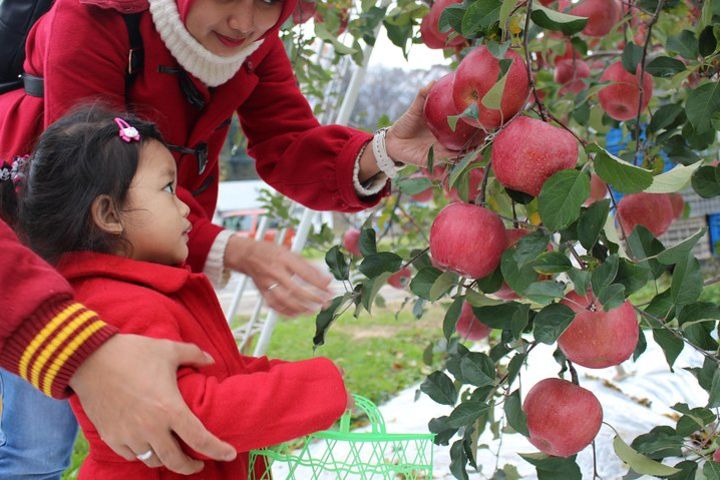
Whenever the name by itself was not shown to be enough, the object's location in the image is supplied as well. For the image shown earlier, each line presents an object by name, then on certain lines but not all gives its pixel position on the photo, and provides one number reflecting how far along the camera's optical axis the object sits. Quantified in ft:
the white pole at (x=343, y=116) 6.83
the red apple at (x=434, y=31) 3.94
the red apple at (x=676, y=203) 4.22
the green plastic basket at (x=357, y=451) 2.63
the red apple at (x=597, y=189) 4.47
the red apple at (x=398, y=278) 4.56
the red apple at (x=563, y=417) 2.87
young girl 2.59
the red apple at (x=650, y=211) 3.61
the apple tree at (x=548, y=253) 2.34
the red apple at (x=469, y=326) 4.10
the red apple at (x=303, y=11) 4.85
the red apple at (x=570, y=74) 5.36
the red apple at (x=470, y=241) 2.73
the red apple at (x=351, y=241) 6.48
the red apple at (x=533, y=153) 2.42
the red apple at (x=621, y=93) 4.17
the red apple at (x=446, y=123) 3.00
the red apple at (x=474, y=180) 4.13
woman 3.26
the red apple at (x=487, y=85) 2.59
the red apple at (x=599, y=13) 4.37
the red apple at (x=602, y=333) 2.60
